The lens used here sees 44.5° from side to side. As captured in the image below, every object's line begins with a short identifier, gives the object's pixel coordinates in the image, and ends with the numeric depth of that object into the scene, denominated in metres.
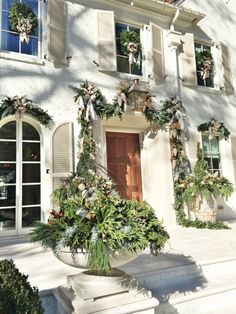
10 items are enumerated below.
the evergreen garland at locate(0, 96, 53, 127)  4.95
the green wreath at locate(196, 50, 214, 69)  7.66
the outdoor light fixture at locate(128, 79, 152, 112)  6.19
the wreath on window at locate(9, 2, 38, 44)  5.32
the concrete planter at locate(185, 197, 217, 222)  6.21
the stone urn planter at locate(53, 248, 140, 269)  2.06
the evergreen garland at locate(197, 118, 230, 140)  7.15
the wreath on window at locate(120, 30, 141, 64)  6.49
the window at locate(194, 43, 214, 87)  7.56
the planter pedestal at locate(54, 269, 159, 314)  2.09
